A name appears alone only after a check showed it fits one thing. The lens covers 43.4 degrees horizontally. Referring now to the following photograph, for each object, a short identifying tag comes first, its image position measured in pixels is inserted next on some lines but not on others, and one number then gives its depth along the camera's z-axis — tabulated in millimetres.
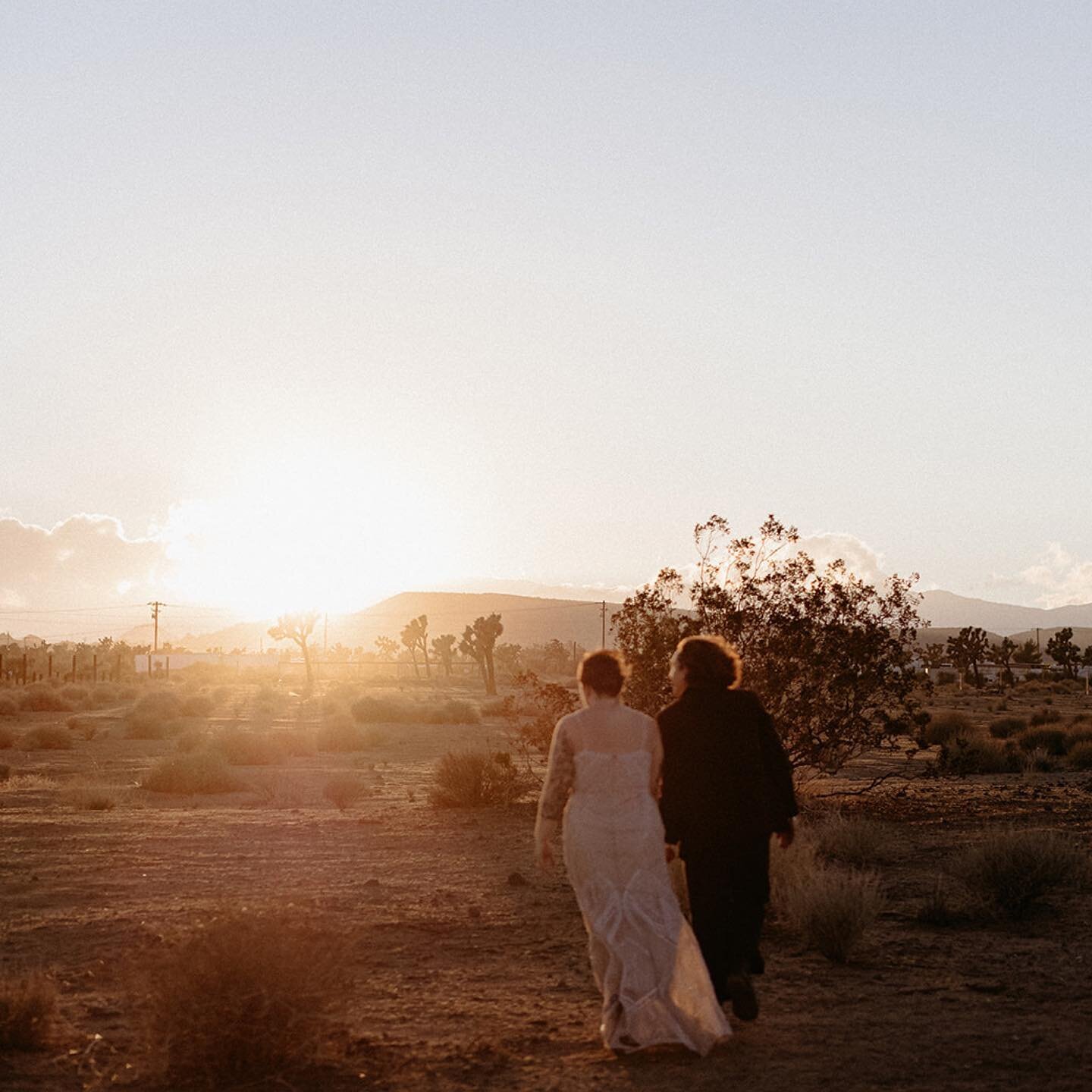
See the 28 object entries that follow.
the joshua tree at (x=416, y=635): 109594
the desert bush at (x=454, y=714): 47500
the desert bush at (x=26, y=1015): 7508
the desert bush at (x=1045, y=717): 39934
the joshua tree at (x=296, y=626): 78875
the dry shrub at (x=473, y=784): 19969
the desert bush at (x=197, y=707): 52594
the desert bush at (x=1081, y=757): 27312
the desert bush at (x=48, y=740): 34594
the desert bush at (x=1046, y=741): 30758
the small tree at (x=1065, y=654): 82562
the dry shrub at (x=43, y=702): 51750
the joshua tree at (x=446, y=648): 108125
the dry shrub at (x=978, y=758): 24031
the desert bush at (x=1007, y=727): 36594
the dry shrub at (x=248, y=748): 30219
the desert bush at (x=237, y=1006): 6773
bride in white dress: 6891
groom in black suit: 7480
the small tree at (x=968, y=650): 85062
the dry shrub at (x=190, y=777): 23766
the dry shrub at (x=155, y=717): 39875
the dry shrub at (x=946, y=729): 33219
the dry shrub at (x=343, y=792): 21609
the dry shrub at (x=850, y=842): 14008
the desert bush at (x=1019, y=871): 11352
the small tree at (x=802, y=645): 17297
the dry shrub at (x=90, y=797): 20391
